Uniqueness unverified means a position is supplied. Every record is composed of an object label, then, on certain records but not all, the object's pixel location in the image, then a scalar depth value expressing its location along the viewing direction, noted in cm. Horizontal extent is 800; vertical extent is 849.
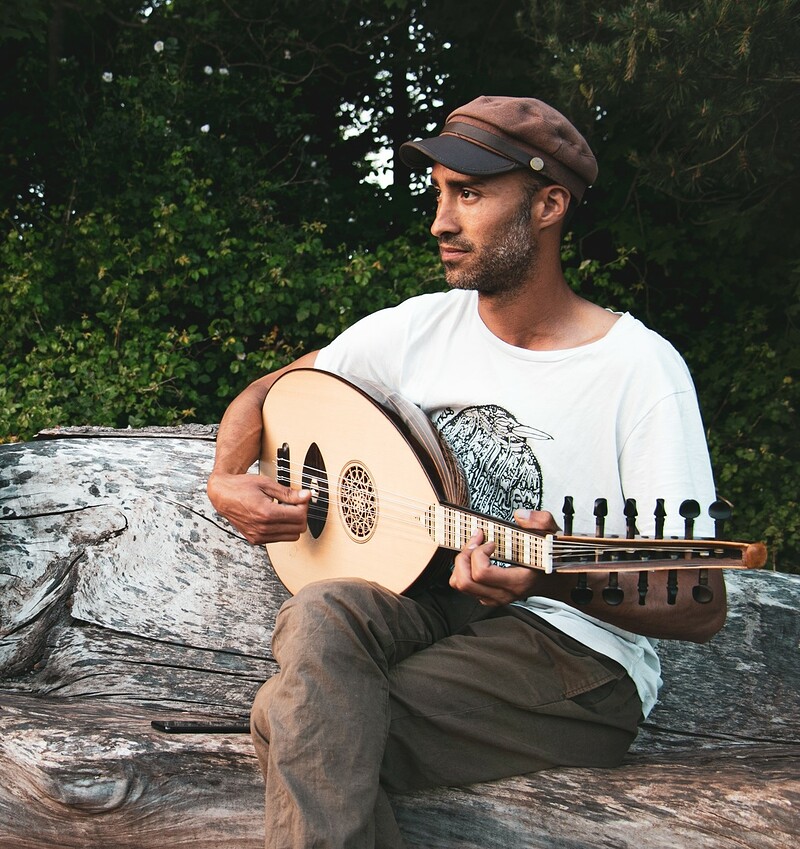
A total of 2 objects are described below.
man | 201
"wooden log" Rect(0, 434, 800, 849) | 218
